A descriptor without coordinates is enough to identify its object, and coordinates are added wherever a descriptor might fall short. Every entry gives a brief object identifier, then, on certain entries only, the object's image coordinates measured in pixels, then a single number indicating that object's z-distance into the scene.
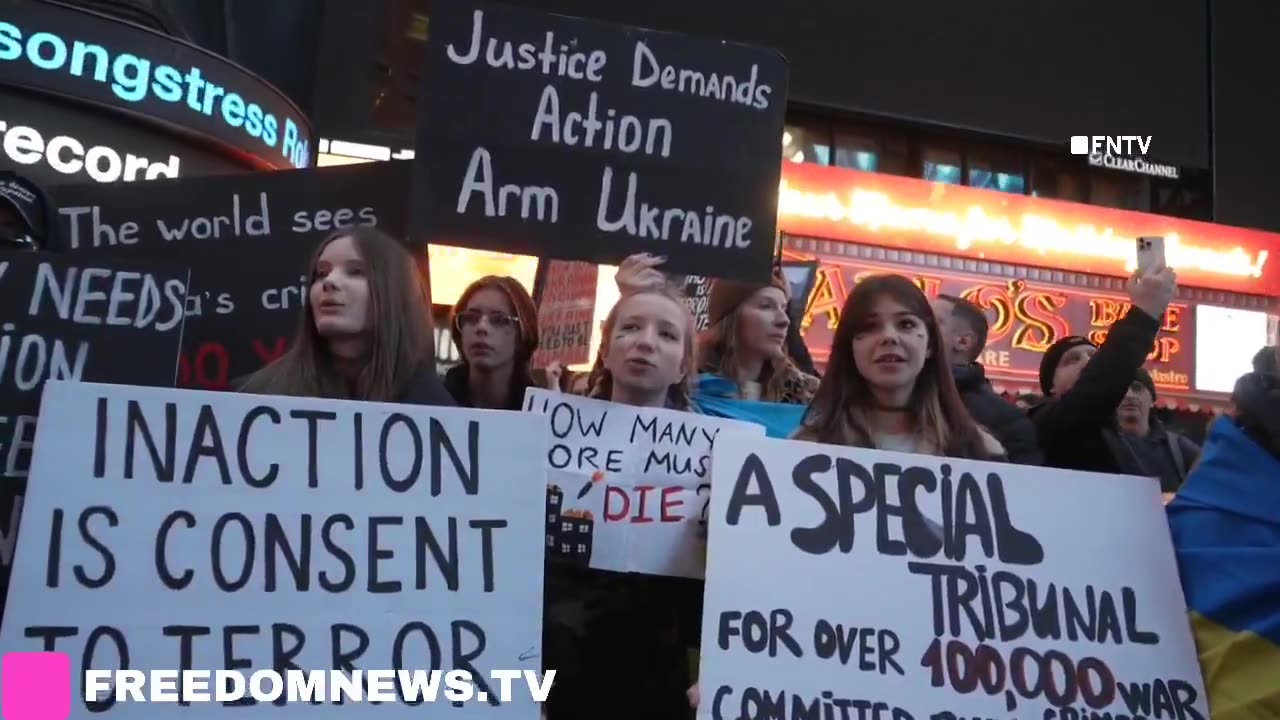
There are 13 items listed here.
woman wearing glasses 3.14
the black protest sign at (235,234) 3.09
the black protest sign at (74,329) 2.12
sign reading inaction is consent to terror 1.72
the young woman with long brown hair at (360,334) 2.35
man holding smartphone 2.59
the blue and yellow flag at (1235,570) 1.85
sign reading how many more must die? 2.24
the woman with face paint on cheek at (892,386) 2.41
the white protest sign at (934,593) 1.86
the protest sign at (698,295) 3.85
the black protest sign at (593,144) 2.62
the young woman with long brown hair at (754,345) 3.31
